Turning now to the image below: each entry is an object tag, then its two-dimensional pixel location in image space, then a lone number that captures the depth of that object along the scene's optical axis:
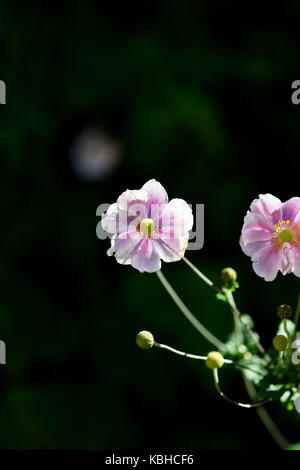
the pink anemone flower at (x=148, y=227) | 0.96
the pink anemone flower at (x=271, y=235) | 0.96
